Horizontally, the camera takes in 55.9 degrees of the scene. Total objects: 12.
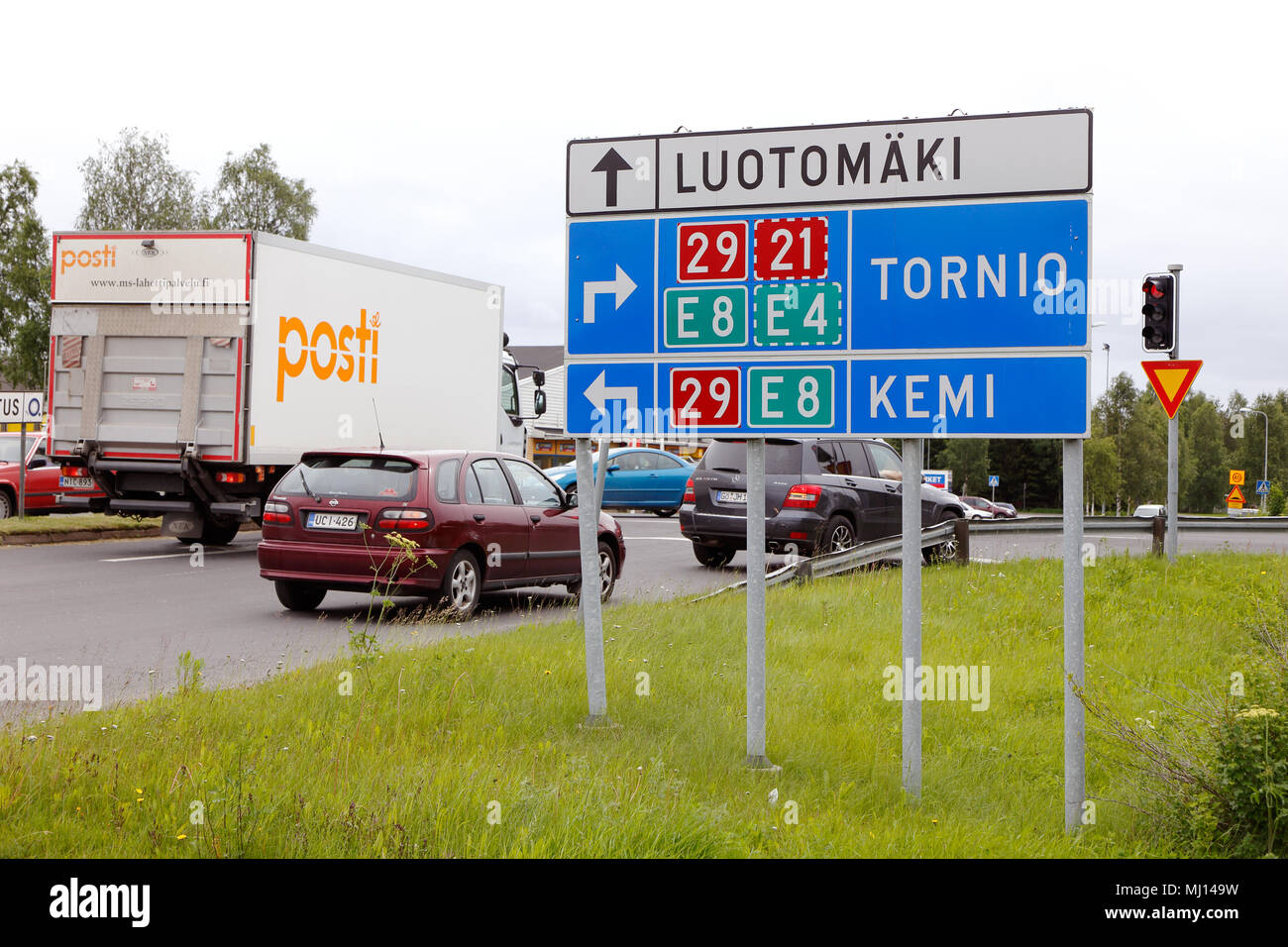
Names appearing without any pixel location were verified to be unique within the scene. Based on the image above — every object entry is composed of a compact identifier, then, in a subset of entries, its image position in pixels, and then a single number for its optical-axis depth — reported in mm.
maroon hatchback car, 11086
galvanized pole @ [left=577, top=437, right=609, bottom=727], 6676
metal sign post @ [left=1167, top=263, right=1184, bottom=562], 14953
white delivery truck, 16219
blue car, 28719
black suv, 15734
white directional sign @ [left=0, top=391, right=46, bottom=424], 20781
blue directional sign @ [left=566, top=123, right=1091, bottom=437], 5723
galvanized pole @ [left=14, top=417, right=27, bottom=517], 20000
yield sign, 15000
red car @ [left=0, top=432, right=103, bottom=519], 21219
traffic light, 14703
